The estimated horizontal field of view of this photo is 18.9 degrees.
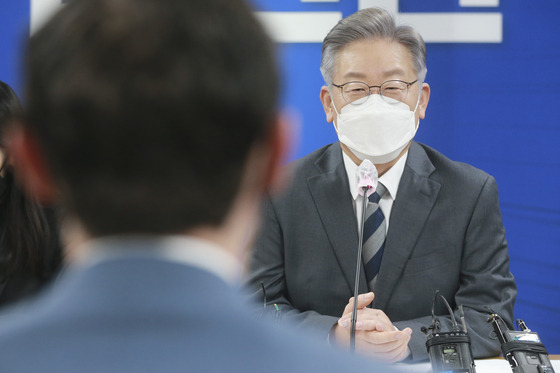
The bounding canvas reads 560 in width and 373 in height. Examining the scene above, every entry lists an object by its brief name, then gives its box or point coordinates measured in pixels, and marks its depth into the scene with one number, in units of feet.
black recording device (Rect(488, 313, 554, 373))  7.03
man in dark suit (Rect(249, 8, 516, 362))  8.09
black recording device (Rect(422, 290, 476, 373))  7.04
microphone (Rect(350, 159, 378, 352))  7.40
